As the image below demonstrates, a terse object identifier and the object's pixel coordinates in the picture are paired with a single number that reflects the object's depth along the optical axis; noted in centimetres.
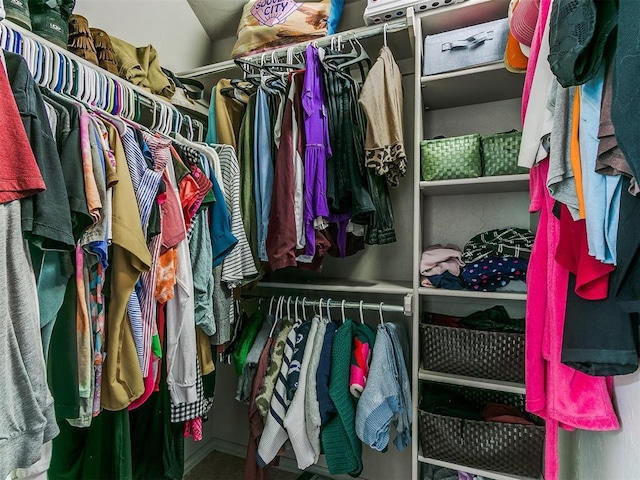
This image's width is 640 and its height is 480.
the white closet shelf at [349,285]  147
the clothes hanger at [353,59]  141
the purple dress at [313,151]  136
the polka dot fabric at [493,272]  131
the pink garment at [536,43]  84
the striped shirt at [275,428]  140
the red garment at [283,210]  134
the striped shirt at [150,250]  95
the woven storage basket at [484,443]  123
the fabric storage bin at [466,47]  130
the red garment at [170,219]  103
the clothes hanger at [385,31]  143
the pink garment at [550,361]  81
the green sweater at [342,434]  136
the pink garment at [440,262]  143
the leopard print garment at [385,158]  130
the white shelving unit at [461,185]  133
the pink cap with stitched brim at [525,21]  91
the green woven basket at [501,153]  130
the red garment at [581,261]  65
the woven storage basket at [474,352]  125
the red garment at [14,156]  67
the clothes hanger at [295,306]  158
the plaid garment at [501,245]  138
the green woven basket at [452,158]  135
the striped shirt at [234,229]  126
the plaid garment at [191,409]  113
